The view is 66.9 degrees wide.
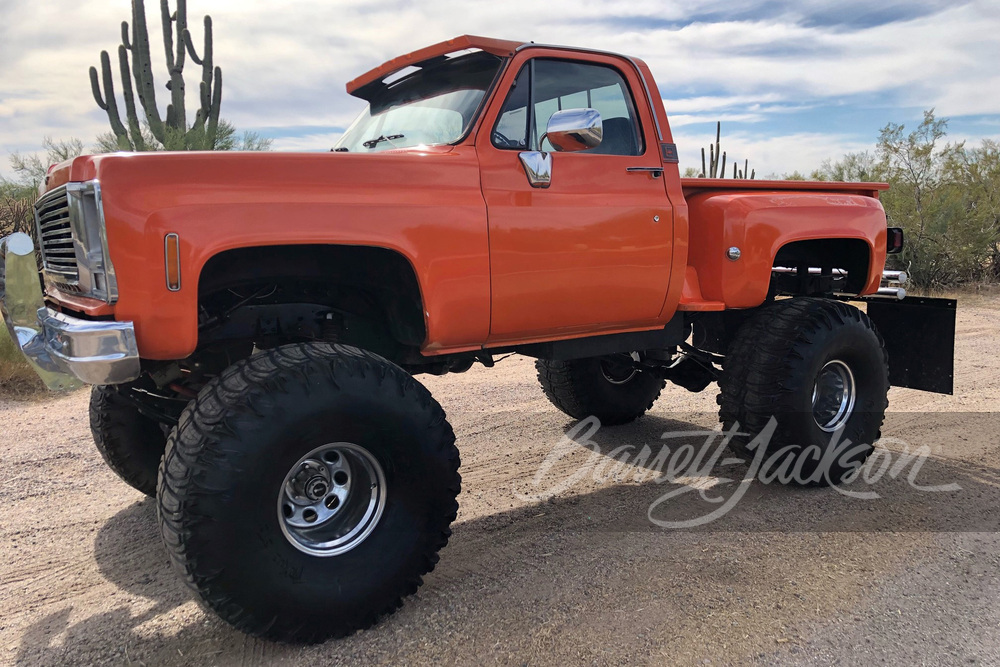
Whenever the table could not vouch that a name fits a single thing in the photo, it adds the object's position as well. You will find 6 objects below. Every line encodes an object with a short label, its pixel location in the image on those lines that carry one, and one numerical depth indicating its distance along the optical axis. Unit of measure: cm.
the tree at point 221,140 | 1350
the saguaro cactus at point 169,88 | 1283
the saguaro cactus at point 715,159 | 2158
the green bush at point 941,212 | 1451
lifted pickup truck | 257
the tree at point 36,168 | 1463
